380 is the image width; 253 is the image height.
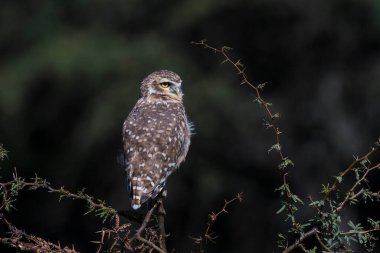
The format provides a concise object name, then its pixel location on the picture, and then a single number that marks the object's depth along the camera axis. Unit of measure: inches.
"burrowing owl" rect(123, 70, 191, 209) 320.2
